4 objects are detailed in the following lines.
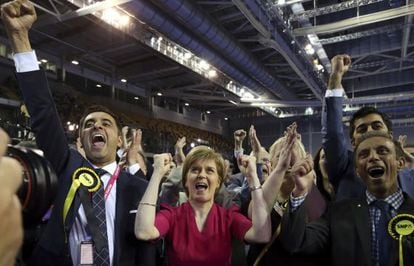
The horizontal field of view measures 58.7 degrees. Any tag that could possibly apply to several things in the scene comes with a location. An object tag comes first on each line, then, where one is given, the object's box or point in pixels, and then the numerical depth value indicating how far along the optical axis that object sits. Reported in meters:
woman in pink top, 1.74
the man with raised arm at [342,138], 2.04
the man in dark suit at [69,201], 1.65
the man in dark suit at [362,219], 1.56
